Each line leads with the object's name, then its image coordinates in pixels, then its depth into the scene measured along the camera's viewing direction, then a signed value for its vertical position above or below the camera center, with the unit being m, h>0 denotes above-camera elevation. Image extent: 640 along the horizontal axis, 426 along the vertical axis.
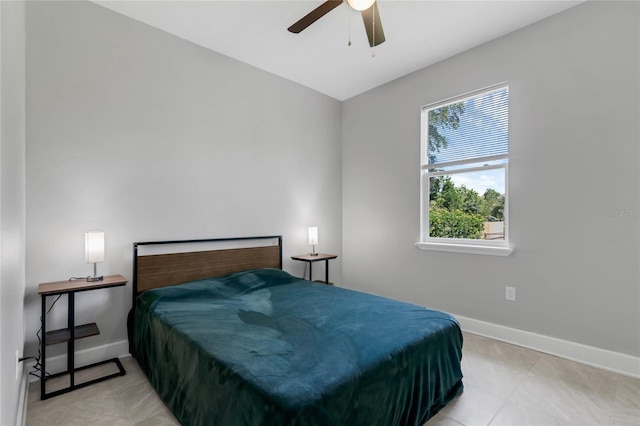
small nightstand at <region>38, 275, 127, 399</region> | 1.87 -0.79
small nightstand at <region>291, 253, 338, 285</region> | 3.44 -0.50
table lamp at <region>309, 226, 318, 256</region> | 3.62 -0.25
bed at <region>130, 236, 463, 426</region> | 1.21 -0.67
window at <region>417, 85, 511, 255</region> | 2.85 +0.41
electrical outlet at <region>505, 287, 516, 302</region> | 2.70 -0.72
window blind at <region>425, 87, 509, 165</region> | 2.84 +0.83
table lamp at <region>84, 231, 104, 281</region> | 2.11 -0.22
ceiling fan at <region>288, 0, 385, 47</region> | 1.76 +1.24
